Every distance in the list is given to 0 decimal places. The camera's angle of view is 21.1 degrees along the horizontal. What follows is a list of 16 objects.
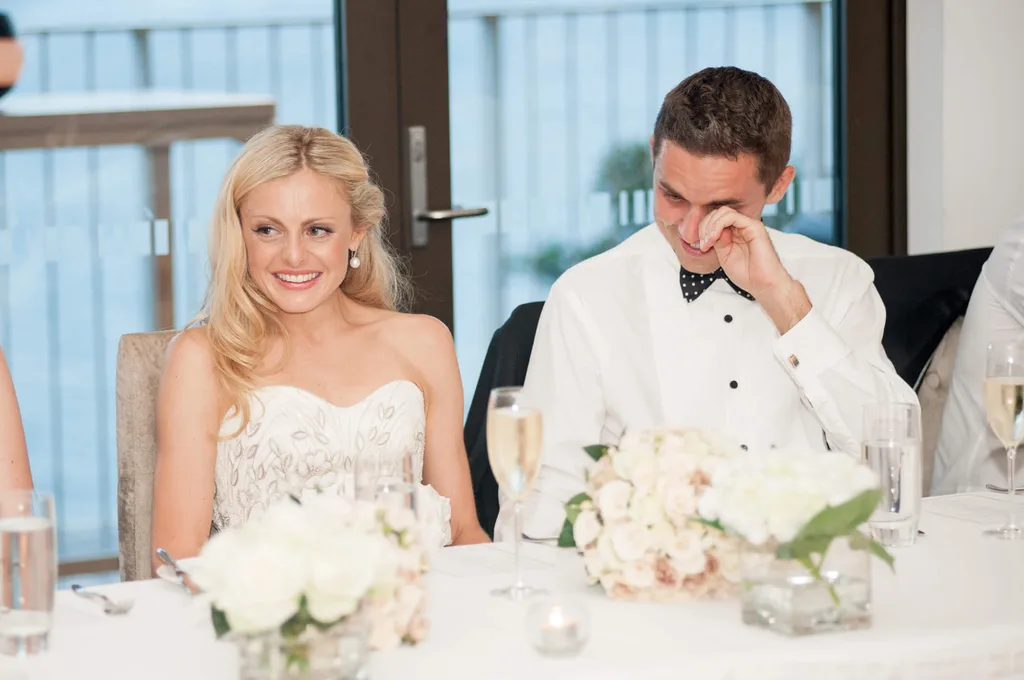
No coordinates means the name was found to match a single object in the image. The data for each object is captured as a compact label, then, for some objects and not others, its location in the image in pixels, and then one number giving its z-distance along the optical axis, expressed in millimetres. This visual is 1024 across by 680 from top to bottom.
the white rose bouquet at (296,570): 2583
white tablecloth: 2717
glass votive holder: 2717
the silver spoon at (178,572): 2907
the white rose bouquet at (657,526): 2824
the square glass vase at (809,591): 2765
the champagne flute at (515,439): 2841
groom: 3425
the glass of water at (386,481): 2747
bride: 3449
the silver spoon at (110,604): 2859
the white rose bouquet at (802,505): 2734
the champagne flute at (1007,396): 3104
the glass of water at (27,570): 2718
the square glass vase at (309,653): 2604
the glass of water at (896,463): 2999
